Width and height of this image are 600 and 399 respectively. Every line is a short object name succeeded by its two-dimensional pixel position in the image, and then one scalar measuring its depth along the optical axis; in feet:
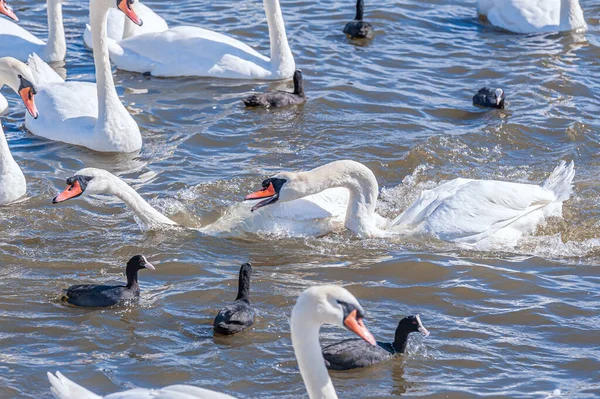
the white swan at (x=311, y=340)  35.50
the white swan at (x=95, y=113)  75.31
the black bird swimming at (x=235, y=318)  48.96
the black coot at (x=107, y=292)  51.78
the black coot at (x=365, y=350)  46.78
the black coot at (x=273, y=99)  83.66
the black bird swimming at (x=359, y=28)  99.91
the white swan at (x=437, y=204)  60.34
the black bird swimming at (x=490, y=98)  82.64
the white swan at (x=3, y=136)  65.62
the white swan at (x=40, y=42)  92.27
